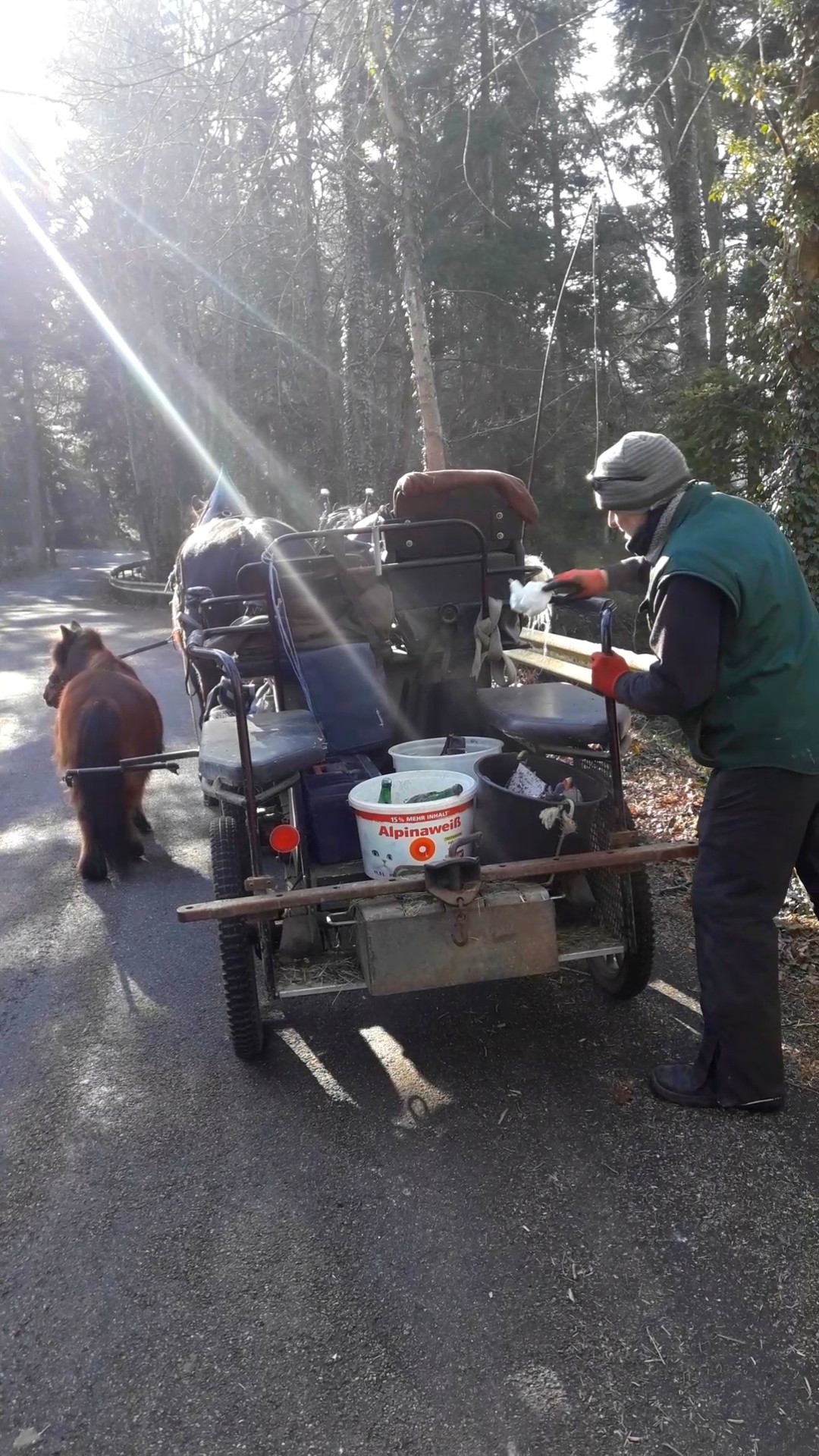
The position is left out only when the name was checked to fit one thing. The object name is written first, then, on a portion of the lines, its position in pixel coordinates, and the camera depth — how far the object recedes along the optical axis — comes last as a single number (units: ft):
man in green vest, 9.80
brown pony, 19.79
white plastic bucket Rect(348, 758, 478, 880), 11.50
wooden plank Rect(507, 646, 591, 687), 21.56
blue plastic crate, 13.12
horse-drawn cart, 11.06
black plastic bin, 11.55
